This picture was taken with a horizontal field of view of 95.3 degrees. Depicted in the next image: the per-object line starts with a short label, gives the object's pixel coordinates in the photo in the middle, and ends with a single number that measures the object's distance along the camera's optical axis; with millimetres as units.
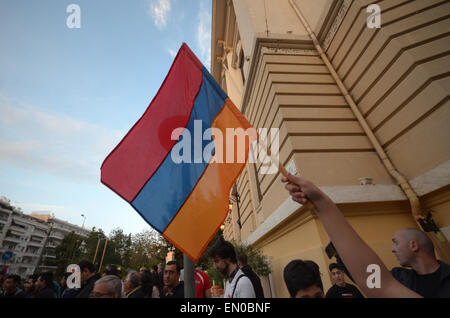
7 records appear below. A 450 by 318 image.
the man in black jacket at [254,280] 2492
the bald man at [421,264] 1579
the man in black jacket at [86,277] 3680
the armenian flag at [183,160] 2285
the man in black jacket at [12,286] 5422
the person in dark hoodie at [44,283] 4629
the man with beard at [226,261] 2825
